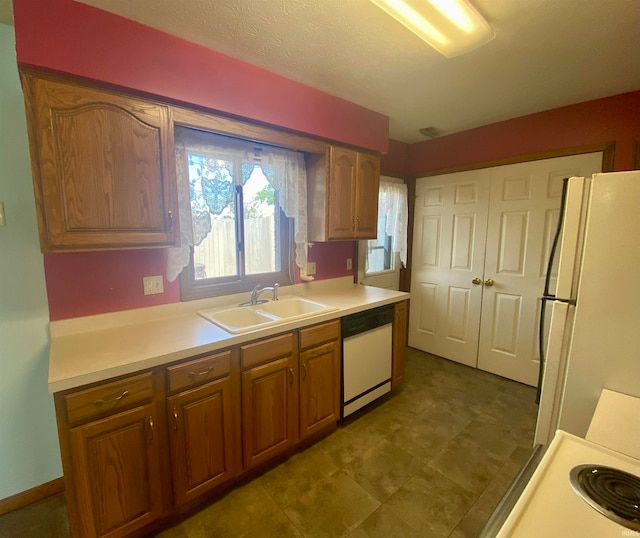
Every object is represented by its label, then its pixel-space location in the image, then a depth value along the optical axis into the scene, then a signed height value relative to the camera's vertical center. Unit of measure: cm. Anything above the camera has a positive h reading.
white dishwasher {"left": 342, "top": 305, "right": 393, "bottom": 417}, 219 -96
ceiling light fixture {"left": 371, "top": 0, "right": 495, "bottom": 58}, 122 +88
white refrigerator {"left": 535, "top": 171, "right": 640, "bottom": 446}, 109 -25
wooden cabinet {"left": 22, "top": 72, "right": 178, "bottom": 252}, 128 +27
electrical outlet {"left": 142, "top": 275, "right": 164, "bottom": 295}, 182 -34
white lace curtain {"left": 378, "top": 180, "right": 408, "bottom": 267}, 325 +18
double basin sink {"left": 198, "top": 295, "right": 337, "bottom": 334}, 182 -57
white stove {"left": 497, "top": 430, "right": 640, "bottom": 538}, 66 -63
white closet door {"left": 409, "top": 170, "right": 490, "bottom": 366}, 306 -35
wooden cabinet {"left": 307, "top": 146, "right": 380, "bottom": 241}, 233 +28
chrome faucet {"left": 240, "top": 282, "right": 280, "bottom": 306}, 217 -47
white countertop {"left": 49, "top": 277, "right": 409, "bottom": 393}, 125 -56
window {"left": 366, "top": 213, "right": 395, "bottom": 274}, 331 -27
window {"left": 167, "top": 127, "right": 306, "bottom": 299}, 185 +10
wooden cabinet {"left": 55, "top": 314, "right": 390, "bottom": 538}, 124 -96
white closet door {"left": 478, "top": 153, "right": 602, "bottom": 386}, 262 -26
